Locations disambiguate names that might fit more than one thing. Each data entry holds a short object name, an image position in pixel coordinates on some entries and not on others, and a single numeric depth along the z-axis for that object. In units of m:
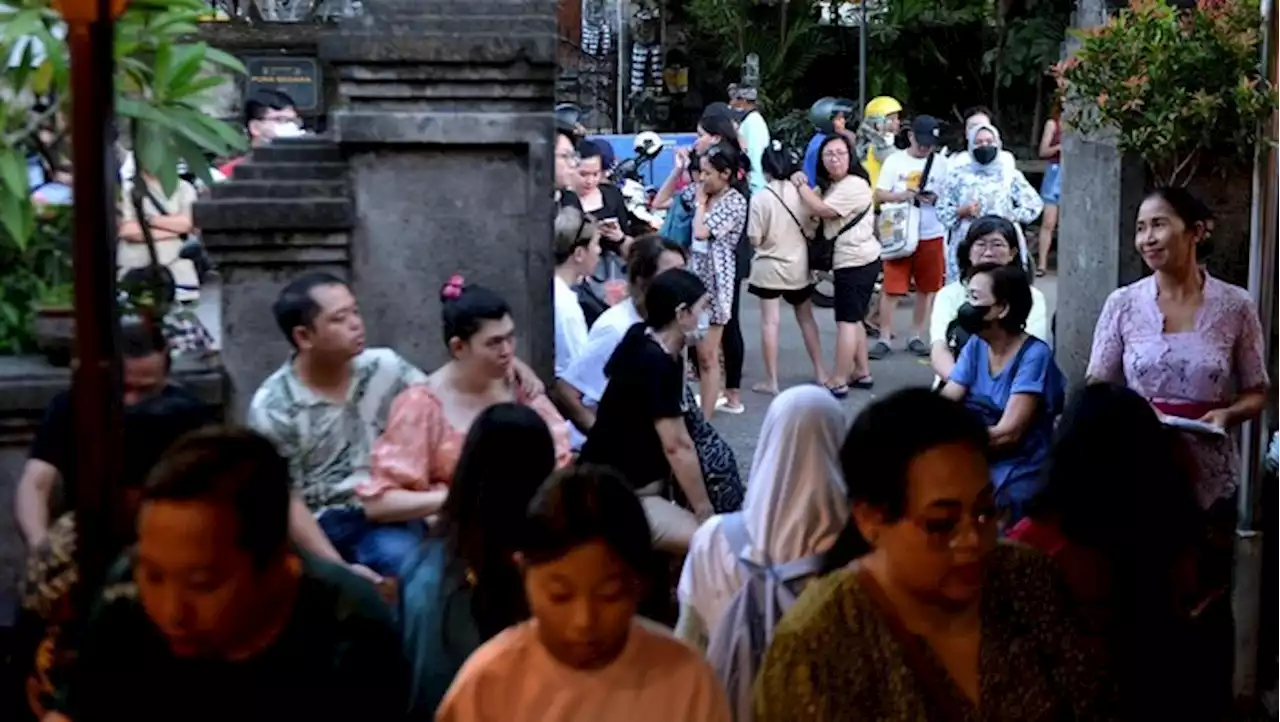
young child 3.35
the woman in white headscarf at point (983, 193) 12.73
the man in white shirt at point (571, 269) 7.67
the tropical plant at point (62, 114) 6.59
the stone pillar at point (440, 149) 6.60
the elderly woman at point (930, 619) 3.21
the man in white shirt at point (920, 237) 13.12
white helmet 16.19
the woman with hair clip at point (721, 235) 11.23
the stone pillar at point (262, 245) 6.52
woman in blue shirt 6.36
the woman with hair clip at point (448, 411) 5.50
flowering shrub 6.32
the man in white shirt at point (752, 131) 15.87
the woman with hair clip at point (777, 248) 11.55
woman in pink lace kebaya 6.13
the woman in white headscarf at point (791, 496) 4.26
